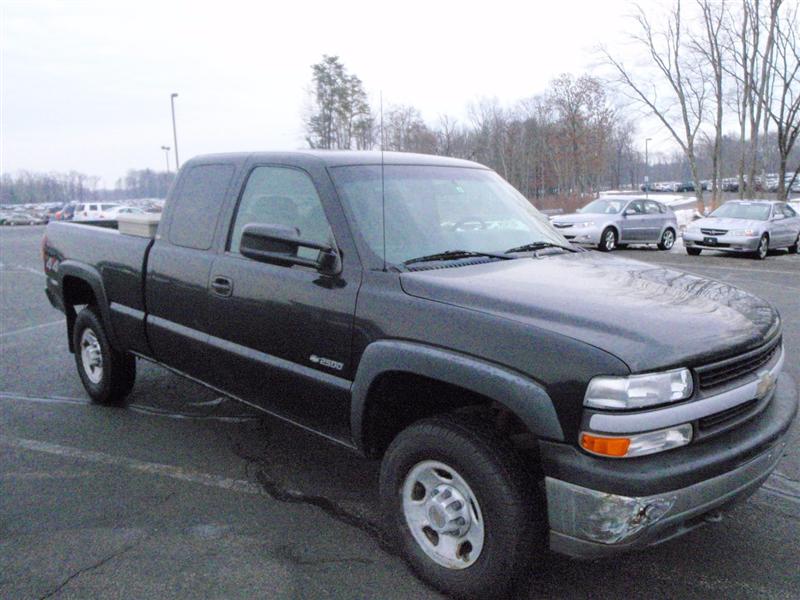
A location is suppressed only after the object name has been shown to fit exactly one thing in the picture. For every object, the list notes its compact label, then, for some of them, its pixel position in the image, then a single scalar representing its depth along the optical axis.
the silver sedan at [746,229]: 17.27
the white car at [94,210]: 42.81
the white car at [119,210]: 41.05
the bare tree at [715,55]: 29.94
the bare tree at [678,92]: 33.69
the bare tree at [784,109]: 26.98
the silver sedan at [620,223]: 18.75
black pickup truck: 2.39
